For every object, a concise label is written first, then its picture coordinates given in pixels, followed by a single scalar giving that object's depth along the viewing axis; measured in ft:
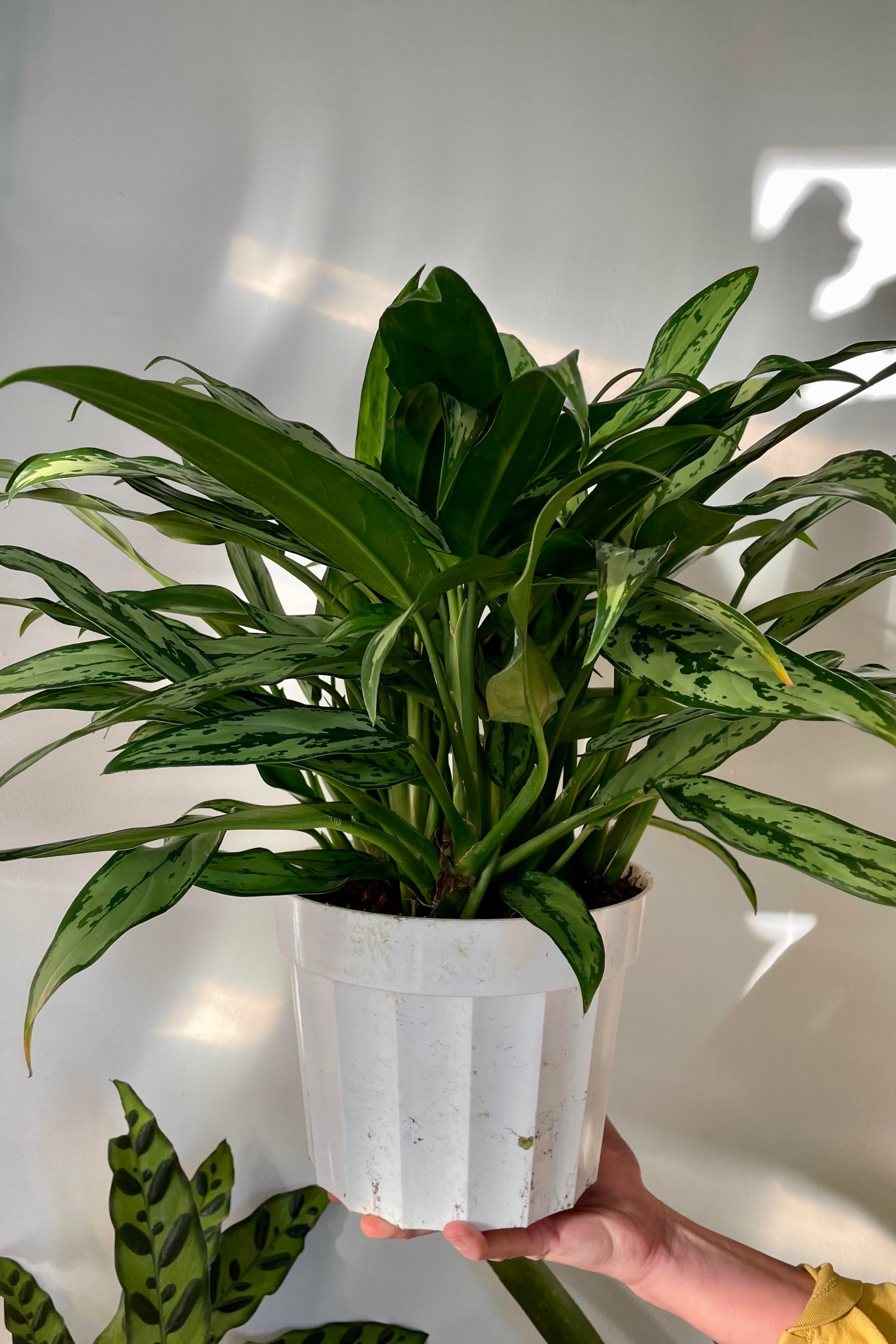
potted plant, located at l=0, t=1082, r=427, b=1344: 2.43
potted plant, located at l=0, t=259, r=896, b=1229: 1.30
